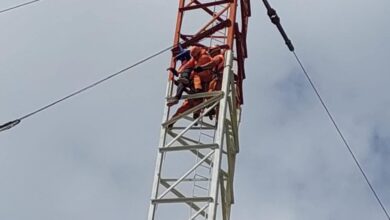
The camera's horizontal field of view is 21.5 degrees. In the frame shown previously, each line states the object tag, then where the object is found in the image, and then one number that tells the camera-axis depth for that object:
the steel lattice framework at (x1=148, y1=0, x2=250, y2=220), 22.55
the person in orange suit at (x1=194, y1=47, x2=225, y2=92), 24.16
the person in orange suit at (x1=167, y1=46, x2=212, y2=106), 24.16
